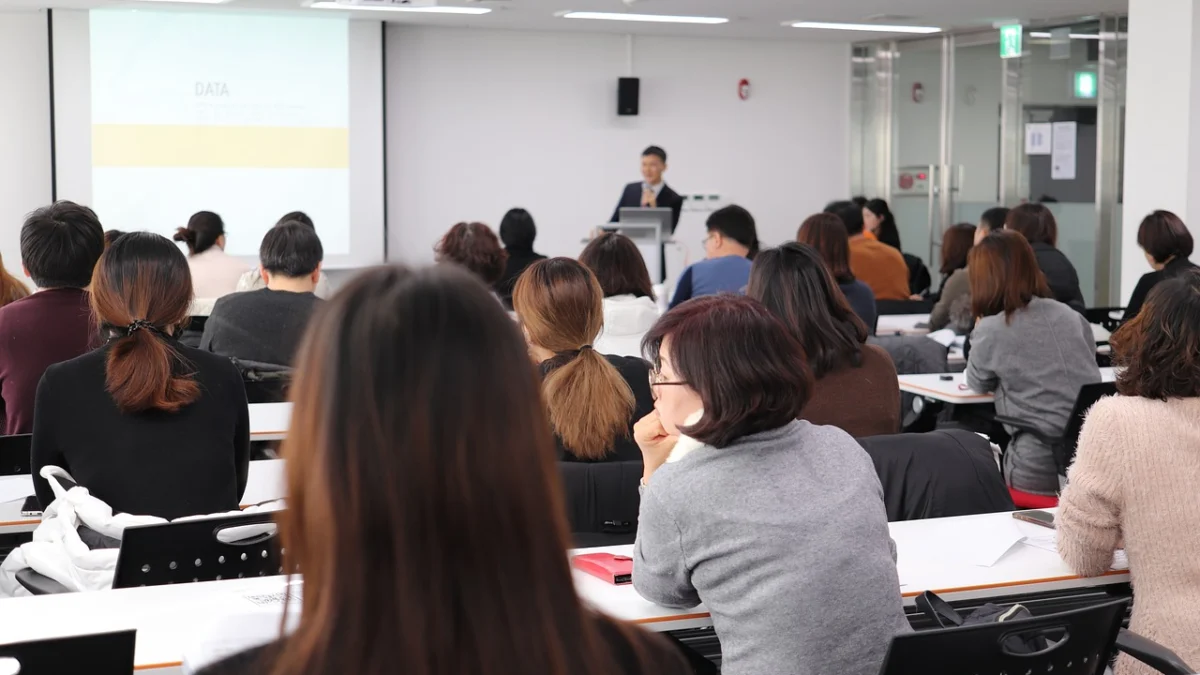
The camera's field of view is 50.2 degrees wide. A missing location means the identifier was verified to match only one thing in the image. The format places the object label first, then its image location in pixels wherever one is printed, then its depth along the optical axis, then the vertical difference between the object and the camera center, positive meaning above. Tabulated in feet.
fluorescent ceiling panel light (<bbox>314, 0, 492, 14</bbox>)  29.43 +5.32
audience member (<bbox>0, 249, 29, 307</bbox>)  15.90 -0.80
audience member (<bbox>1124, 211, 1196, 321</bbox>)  21.52 -0.24
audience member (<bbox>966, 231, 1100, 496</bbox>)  15.96 -1.48
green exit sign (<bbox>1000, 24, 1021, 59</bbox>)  34.94 +5.12
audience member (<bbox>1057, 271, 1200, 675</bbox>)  8.68 -1.70
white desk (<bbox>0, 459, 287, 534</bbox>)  10.57 -2.40
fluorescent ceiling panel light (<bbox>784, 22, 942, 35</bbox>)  36.32 +5.77
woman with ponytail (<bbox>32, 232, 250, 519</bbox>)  9.52 -1.30
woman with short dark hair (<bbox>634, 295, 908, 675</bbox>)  6.94 -1.59
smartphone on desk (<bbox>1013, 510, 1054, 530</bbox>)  10.14 -2.31
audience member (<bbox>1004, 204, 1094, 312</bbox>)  22.56 -0.41
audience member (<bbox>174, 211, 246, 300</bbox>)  21.85 -0.59
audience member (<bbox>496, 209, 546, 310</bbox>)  24.12 -0.20
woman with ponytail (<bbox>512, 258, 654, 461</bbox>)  10.64 -1.23
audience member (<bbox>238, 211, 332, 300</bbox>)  20.06 -0.87
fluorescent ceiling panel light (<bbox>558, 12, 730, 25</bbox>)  33.94 +5.67
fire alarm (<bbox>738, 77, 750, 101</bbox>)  40.04 +4.35
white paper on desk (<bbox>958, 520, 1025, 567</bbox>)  9.14 -2.33
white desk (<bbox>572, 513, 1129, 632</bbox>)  7.97 -2.37
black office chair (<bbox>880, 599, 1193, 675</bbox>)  6.11 -2.07
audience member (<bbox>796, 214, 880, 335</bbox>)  20.94 -0.21
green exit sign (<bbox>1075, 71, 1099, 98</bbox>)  33.27 +3.77
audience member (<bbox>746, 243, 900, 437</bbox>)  11.98 -1.09
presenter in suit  32.19 +0.93
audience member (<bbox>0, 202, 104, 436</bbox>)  13.10 -0.90
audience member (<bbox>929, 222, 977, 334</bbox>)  22.00 -1.22
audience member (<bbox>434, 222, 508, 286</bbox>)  20.97 -0.35
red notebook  8.61 -2.33
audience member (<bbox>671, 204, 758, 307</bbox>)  21.25 -0.50
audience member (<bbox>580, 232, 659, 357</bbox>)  16.02 -0.73
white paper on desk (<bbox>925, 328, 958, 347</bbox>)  20.54 -1.74
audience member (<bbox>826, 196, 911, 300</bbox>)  26.91 -0.80
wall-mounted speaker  38.06 +3.94
